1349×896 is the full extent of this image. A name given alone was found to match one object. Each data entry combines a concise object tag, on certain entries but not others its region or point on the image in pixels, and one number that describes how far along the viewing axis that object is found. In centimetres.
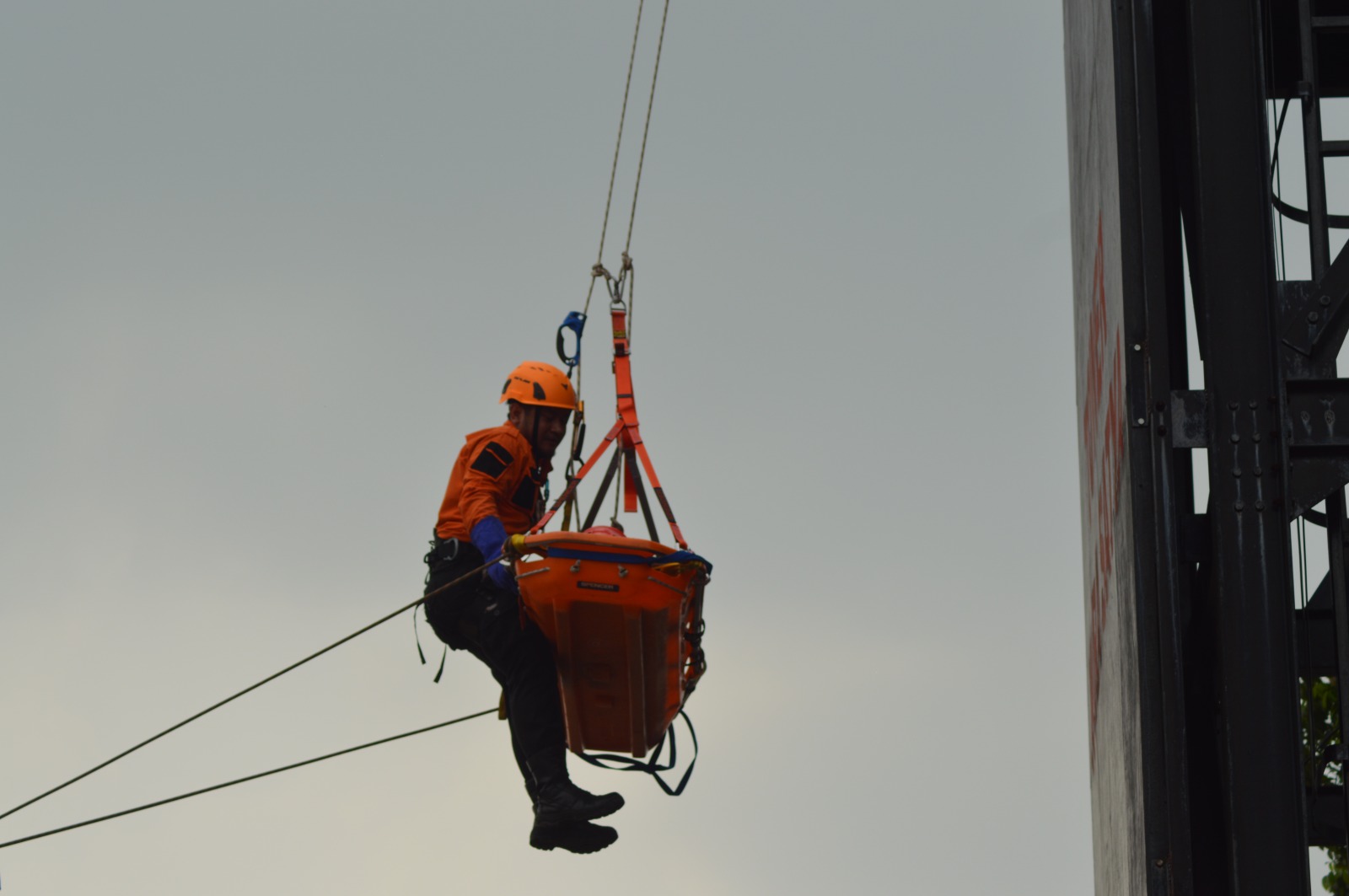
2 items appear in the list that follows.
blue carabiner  1659
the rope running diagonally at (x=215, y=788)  1642
